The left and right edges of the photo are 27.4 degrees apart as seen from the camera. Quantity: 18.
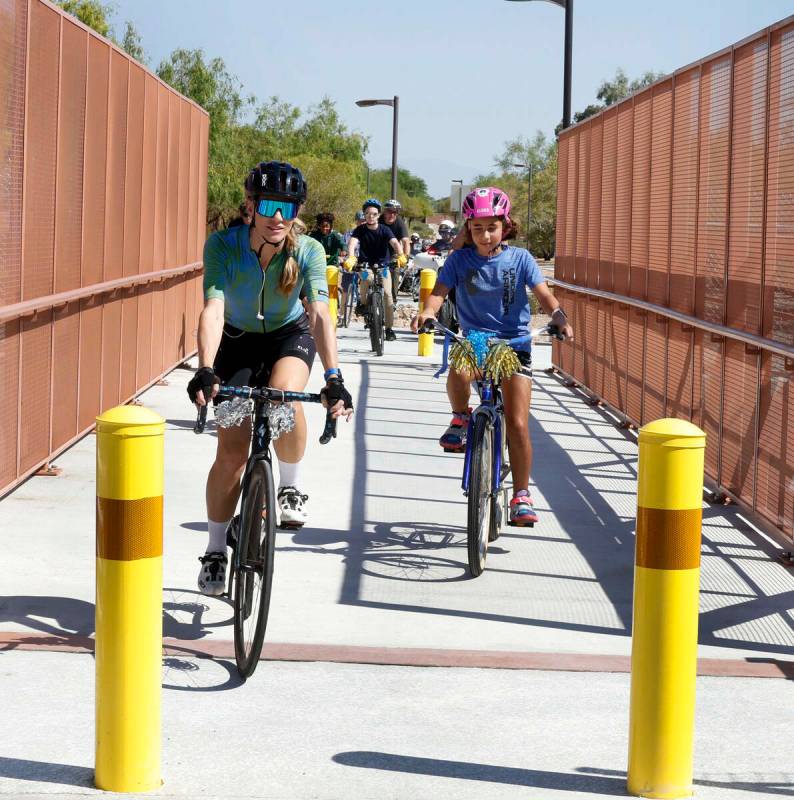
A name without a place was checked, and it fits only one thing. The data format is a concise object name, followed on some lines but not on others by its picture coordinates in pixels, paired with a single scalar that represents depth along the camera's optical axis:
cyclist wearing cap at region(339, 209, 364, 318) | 28.47
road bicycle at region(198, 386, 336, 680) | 5.70
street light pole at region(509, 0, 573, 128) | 23.34
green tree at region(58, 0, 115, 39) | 58.56
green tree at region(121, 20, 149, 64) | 63.31
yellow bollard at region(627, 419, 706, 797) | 4.53
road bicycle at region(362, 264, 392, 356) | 21.00
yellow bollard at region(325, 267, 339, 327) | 22.73
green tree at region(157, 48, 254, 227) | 72.19
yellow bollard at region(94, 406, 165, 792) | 4.48
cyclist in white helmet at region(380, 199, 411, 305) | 22.38
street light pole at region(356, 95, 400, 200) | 47.56
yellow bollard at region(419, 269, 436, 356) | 21.23
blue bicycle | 7.68
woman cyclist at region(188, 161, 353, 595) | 6.51
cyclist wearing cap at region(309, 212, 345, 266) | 25.69
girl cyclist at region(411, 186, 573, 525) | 8.28
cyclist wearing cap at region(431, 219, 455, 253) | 28.28
